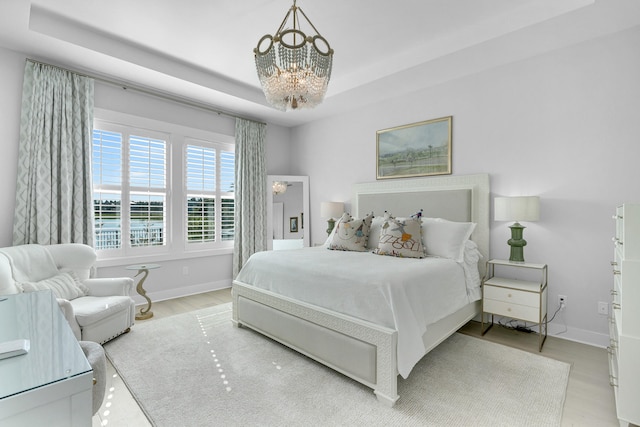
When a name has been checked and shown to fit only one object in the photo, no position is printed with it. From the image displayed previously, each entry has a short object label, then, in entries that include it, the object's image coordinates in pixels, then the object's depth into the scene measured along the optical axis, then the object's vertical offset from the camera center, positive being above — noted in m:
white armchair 2.38 -0.63
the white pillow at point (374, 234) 3.45 -0.25
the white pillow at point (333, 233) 3.62 -0.24
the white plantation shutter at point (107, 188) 3.60 +0.29
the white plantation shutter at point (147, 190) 3.90 +0.28
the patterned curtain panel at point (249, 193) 4.78 +0.31
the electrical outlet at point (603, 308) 2.69 -0.84
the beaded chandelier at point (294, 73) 2.09 +0.98
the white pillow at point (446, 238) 2.89 -0.25
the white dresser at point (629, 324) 1.58 -0.58
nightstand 2.64 -0.75
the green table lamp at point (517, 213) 2.80 -0.01
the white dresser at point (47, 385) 0.70 -0.42
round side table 3.39 -0.90
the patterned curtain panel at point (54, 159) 3.02 +0.54
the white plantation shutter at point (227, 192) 4.77 +0.31
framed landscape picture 3.70 +0.81
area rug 1.77 -1.17
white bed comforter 1.96 -0.55
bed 1.92 -0.73
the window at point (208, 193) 4.42 +0.29
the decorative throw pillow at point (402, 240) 2.91 -0.27
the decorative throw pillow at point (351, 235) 3.38 -0.26
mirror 5.17 +0.02
